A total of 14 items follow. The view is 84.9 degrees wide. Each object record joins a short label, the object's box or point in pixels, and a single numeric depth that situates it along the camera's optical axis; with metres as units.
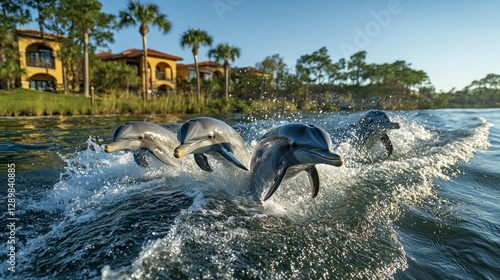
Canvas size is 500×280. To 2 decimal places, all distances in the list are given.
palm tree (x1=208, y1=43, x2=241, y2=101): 36.56
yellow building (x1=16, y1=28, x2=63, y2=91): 34.94
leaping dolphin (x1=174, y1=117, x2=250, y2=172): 3.66
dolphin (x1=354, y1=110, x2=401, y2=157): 6.93
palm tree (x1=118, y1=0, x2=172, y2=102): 27.67
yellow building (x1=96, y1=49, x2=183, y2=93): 44.72
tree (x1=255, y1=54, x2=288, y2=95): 50.53
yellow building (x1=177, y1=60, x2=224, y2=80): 52.45
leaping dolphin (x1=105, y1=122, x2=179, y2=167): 4.29
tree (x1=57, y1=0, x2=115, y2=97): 28.97
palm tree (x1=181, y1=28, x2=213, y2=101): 33.66
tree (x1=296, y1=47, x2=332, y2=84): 57.78
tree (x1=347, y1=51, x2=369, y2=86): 63.84
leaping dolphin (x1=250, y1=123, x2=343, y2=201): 2.72
